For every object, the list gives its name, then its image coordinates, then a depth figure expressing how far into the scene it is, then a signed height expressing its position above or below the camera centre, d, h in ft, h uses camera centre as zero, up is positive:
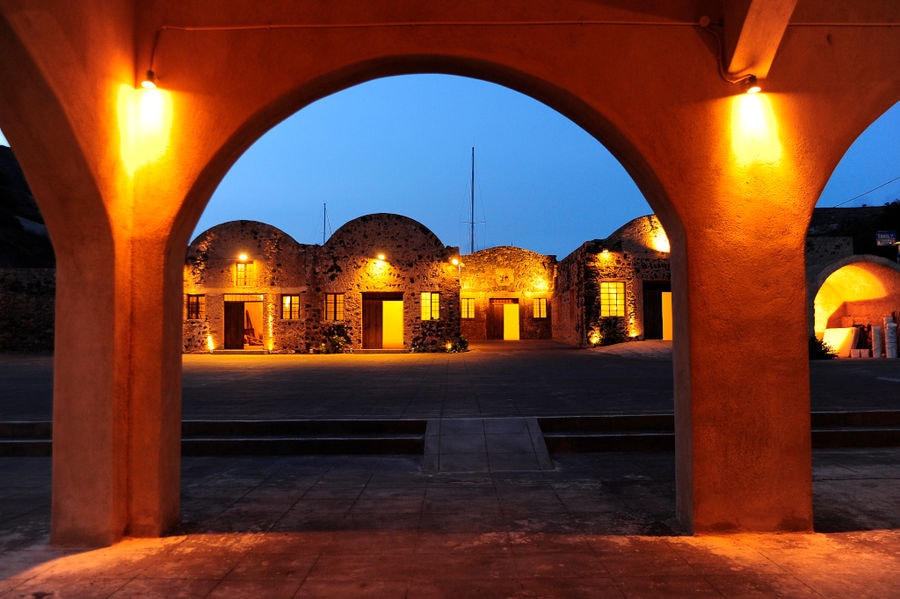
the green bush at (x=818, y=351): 48.29 -3.75
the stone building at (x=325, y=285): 64.13 +4.00
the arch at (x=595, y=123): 11.28 +3.35
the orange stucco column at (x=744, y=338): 11.43 -0.59
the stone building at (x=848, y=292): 49.75 +1.88
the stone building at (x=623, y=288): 64.95 +3.14
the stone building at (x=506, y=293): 86.33 +3.62
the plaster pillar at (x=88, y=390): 11.19 -1.54
